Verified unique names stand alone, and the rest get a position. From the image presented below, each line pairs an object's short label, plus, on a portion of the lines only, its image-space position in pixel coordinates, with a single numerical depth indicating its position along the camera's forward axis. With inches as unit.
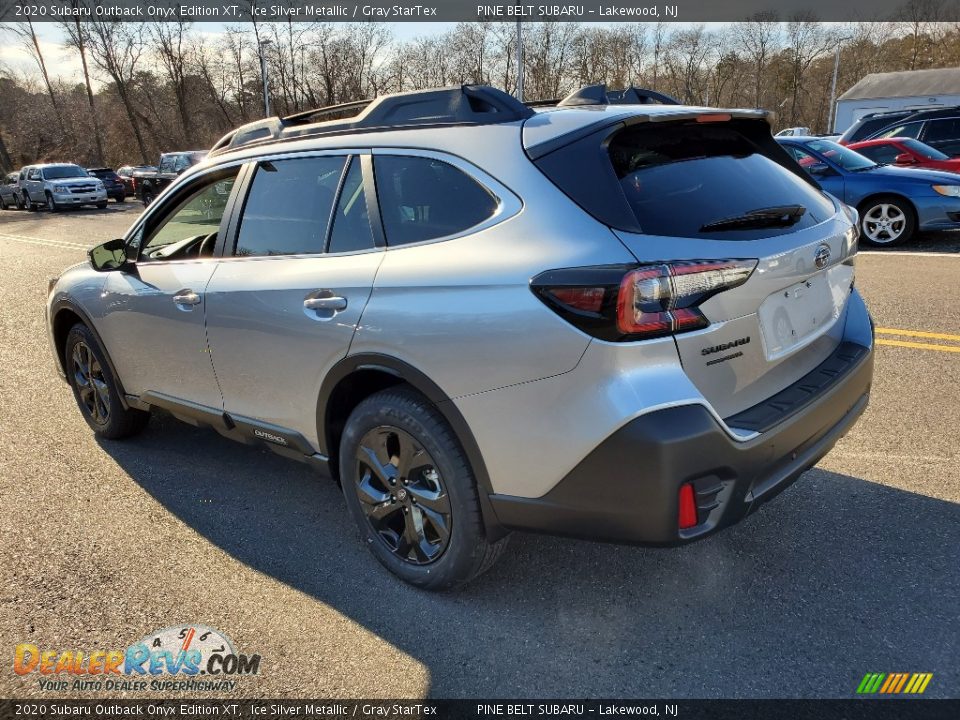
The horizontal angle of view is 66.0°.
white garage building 2095.2
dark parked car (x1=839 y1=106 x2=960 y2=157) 523.2
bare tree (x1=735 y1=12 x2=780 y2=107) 2933.1
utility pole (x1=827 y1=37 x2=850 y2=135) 2565.9
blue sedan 383.2
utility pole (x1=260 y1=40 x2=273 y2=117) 1926.7
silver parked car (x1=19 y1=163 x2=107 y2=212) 1133.7
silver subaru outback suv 87.7
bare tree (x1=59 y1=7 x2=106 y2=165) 2038.6
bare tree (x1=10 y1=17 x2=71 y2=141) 2104.3
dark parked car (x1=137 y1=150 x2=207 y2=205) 1127.6
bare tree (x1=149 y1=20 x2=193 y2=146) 2247.8
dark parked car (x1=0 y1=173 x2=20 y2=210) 1301.7
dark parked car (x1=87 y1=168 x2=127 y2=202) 1301.7
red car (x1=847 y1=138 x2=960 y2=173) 459.2
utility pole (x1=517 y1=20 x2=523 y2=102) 1297.4
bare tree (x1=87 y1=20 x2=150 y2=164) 2081.7
